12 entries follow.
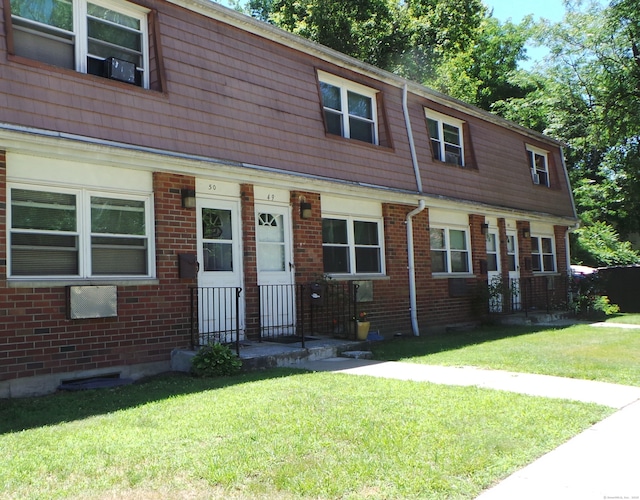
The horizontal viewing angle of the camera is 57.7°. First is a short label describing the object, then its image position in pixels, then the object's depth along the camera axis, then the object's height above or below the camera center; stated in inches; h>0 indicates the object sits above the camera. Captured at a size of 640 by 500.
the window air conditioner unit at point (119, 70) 302.0 +123.6
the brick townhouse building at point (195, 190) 266.7 +66.0
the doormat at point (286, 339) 350.0 -25.0
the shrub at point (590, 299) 618.5 -15.3
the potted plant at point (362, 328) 371.9 -21.8
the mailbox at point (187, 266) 309.7 +19.4
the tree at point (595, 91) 757.9 +276.2
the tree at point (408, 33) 955.3 +445.5
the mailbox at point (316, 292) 354.3 +2.9
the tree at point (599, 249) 899.4 +55.4
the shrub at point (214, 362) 275.9 -29.2
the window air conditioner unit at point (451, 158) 537.3 +124.1
